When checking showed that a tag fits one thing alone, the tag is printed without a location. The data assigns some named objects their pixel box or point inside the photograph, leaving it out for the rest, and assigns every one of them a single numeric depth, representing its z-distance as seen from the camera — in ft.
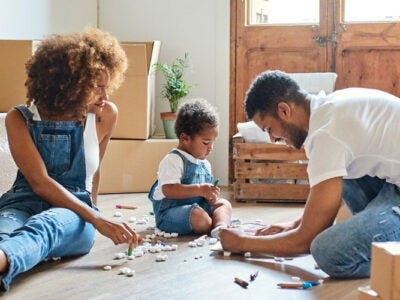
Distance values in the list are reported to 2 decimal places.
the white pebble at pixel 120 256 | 7.02
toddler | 8.16
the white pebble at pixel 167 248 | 7.44
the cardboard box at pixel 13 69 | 10.57
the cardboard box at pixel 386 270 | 4.36
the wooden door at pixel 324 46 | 12.58
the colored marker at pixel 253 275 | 6.20
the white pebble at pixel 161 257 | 6.96
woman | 6.65
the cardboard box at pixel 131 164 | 12.05
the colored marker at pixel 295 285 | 5.93
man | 5.93
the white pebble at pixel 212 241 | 7.75
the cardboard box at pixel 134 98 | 11.98
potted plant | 12.81
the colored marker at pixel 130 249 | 6.94
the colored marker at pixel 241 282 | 5.98
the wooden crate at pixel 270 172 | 11.21
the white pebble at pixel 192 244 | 7.63
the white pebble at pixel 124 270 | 6.40
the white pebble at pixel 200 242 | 7.66
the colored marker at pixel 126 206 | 10.35
